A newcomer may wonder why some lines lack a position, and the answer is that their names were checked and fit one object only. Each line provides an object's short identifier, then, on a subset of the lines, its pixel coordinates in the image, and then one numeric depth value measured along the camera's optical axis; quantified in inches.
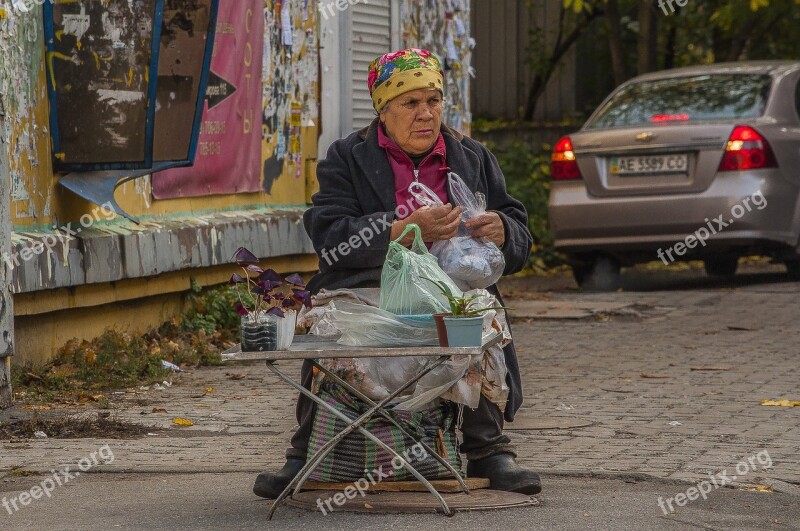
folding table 347.0
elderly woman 386.9
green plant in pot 350.2
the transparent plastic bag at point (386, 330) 359.8
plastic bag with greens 364.1
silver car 872.9
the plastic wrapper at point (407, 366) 361.0
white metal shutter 884.2
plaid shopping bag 377.5
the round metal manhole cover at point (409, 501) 368.1
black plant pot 353.9
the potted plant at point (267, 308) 354.4
